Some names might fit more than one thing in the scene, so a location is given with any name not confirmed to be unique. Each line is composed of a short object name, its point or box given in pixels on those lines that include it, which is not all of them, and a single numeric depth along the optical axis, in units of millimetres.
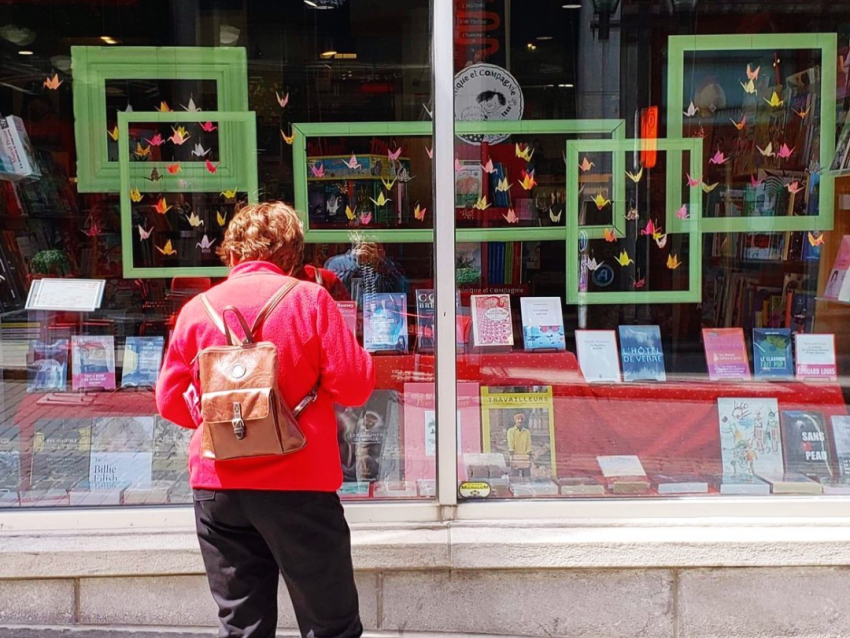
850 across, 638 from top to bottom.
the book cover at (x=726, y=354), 4199
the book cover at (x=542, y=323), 4152
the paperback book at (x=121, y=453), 3918
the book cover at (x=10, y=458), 3918
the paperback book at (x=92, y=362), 4145
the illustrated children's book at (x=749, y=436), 3955
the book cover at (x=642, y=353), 4188
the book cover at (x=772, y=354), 4188
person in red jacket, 2637
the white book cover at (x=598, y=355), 4152
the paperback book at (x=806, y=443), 3942
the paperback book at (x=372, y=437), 3906
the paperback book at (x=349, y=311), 4125
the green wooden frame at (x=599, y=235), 4195
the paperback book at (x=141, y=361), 4129
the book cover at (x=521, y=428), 3934
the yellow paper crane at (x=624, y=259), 4246
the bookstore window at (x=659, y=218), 4078
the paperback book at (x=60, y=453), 3924
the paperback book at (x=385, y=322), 4098
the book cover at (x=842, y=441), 3938
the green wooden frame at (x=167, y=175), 4188
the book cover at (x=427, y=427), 3836
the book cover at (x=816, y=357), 4168
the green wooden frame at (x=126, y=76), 4184
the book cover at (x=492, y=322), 4090
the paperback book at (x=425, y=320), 3961
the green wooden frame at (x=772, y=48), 4152
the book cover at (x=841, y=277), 4258
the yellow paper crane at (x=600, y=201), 4219
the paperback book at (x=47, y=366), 4148
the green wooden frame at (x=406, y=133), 4145
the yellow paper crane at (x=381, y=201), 4207
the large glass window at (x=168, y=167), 4145
